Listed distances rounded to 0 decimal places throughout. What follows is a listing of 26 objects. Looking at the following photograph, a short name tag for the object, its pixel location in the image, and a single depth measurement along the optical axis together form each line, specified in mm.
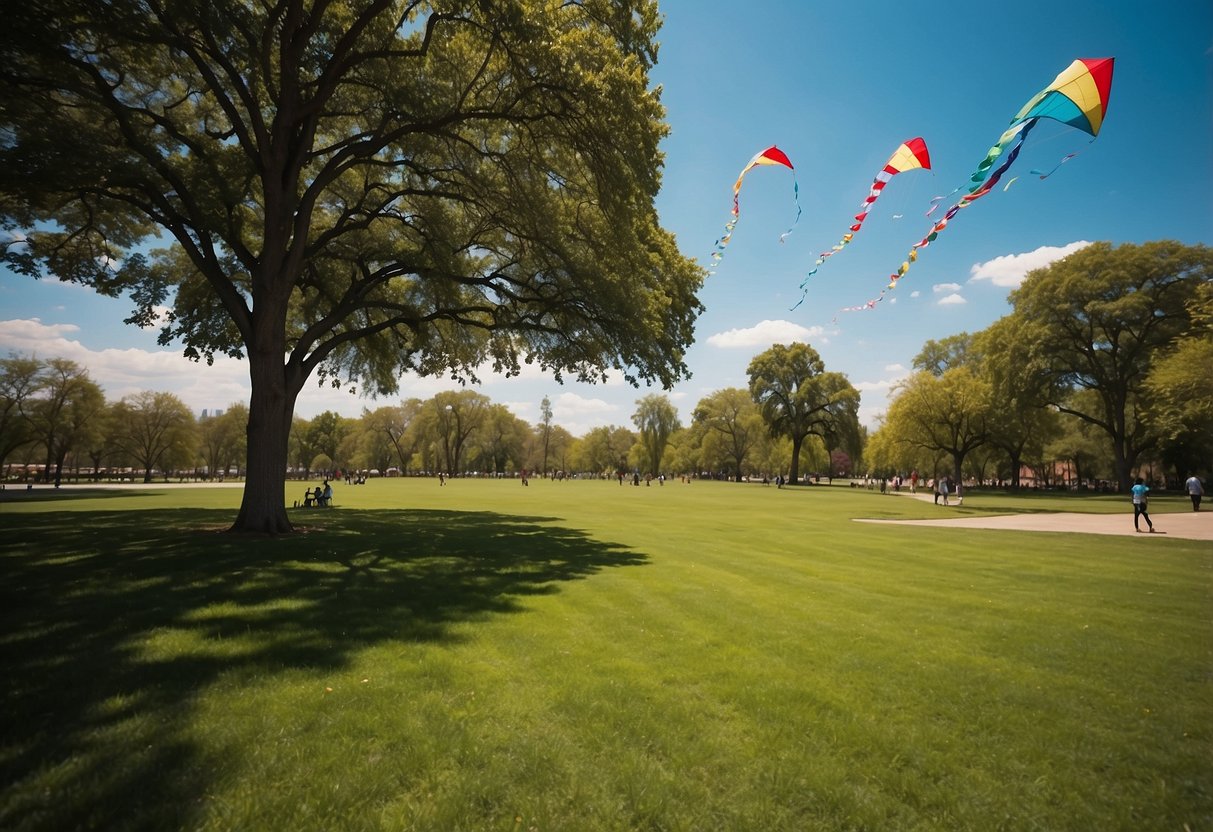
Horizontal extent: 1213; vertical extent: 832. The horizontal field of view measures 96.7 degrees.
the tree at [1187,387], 29500
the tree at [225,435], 91375
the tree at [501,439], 107250
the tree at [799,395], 66688
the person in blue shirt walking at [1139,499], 19656
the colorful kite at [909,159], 12449
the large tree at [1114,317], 41469
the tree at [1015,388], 45562
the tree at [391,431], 107938
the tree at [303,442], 114750
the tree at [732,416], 96125
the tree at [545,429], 113062
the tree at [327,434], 117381
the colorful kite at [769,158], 14711
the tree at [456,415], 97375
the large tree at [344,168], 11289
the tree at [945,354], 72438
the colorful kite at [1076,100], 8656
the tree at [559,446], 136000
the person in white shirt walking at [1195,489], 25891
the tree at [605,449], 130625
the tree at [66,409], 47906
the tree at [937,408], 48469
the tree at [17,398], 44906
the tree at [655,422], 94562
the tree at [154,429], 65312
